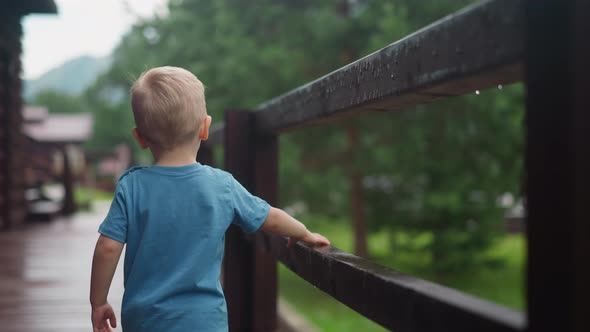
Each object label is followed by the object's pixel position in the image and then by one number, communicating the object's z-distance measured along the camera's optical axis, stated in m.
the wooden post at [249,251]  2.87
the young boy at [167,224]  1.67
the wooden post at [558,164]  0.83
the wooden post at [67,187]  11.74
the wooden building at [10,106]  7.76
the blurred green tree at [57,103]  73.00
